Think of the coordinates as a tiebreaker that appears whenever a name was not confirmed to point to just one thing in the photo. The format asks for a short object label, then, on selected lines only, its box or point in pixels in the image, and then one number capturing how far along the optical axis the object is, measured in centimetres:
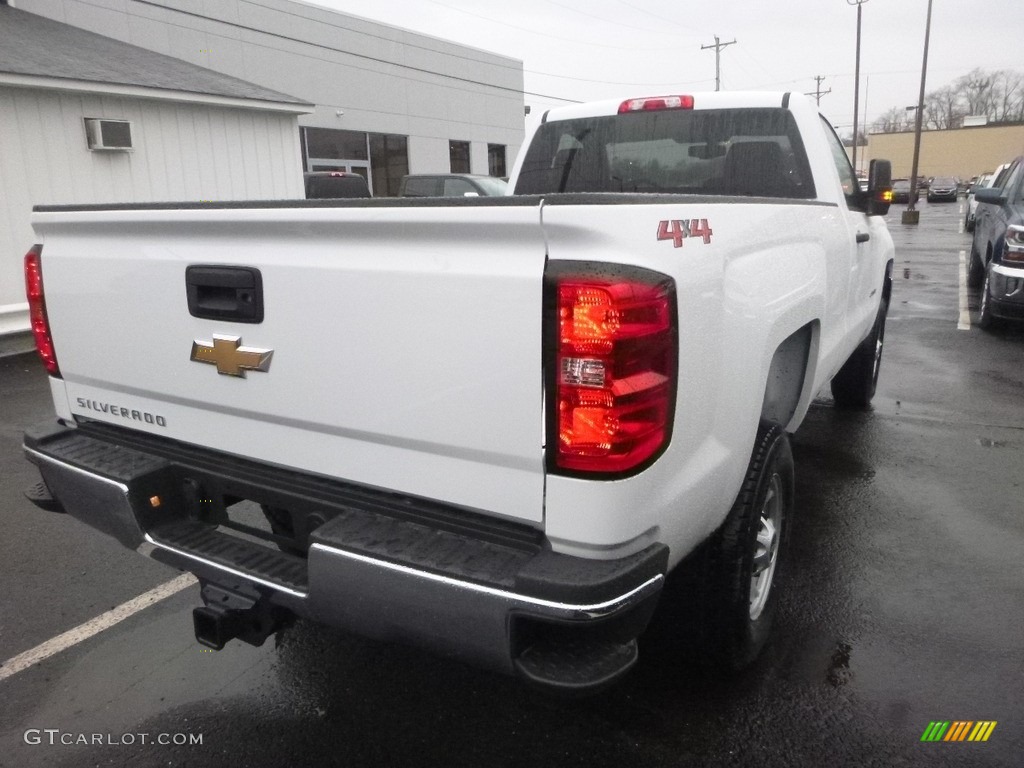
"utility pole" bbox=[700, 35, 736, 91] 4944
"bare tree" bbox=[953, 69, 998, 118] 9619
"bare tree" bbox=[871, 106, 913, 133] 10177
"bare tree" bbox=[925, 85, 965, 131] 9819
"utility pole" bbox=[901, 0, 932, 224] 2755
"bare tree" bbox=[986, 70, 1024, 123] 9562
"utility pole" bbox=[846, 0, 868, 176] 3623
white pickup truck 183
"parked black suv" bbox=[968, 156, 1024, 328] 797
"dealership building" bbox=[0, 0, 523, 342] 917
